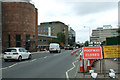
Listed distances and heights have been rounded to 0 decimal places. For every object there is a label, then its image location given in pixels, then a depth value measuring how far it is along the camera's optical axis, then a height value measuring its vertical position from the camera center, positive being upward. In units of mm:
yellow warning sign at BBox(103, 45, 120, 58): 5404 -578
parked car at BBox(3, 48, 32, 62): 10295 -1426
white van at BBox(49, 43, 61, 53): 23323 -1744
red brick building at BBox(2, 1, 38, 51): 27666 +4961
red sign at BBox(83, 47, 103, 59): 5481 -698
